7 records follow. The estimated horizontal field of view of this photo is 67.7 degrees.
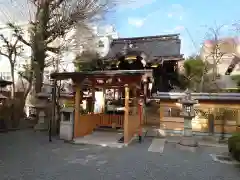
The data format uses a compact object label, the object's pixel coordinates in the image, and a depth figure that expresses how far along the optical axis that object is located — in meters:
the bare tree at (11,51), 11.36
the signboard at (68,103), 12.40
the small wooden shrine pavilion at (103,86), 7.65
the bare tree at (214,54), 15.72
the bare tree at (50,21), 10.53
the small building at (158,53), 11.67
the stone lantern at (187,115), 7.52
